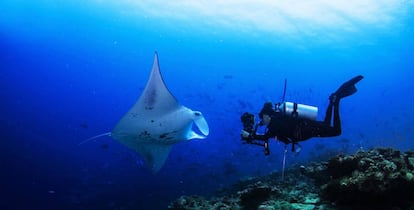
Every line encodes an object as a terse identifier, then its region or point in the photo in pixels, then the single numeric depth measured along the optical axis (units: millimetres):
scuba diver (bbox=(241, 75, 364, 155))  5590
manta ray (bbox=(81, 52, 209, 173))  5500
